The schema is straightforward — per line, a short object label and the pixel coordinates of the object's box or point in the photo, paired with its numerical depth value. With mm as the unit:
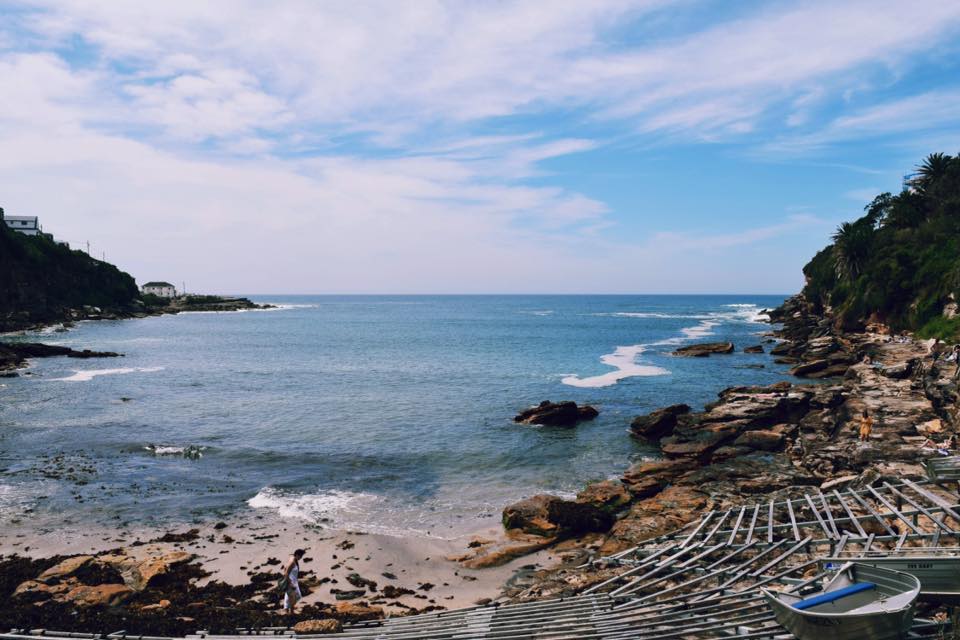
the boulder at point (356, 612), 14055
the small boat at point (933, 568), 10977
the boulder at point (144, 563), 16188
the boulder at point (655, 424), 34125
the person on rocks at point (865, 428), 26178
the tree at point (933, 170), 79938
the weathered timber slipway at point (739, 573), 11133
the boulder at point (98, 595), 14391
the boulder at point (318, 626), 12531
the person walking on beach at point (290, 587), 14234
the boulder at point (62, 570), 15867
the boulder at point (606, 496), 22406
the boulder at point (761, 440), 29562
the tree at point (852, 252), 82312
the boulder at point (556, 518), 20234
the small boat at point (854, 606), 9250
